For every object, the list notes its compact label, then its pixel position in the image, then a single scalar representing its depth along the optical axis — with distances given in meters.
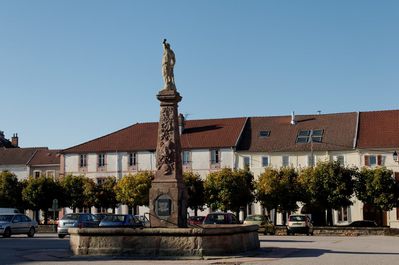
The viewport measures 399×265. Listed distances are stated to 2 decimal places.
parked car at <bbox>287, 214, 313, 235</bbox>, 43.37
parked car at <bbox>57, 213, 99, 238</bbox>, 36.50
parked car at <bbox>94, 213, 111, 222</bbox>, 38.01
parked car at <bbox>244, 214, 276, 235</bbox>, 43.53
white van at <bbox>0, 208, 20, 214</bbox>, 50.24
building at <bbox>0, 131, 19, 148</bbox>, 92.50
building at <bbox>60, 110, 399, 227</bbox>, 61.66
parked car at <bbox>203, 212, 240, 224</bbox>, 36.06
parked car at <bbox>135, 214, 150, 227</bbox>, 33.05
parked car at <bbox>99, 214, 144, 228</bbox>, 31.31
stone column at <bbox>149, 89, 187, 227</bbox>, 22.33
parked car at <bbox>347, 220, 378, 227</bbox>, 52.58
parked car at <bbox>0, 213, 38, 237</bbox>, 36.66
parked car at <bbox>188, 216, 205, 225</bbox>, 39.94
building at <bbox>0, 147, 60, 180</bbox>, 77.81
